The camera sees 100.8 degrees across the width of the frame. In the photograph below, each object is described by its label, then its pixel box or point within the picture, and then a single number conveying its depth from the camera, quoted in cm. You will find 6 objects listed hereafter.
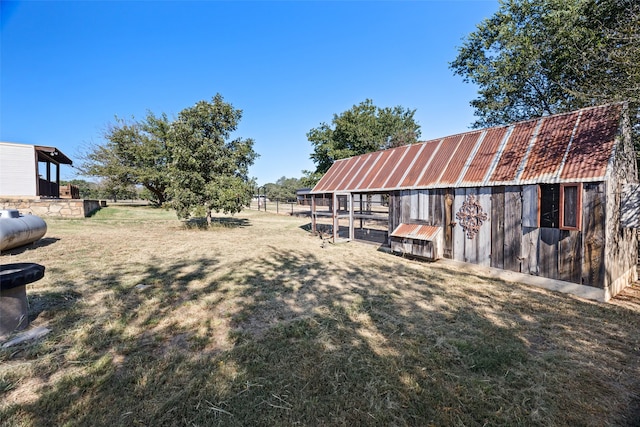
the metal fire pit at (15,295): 366
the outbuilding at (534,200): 572
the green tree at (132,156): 2833
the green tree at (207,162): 1478
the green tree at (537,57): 1112
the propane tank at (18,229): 805
